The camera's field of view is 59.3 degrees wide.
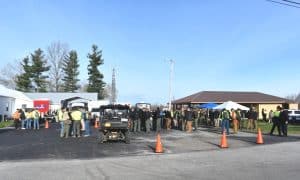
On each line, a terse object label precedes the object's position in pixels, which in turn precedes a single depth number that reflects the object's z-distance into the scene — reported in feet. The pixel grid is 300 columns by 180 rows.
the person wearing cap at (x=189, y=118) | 63.22
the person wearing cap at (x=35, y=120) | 71.82
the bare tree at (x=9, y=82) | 215.80
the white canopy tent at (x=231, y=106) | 80.53
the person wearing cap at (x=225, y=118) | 56.16
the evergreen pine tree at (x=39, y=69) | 197.76
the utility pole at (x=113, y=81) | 192.84
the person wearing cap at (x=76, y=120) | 48.10
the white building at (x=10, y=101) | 110.03
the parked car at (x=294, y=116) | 104.21
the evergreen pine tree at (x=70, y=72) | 207.68
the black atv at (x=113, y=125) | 41.24
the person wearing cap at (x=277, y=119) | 52.09
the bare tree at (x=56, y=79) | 205.90
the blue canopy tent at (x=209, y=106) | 100.28
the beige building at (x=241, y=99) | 134.18
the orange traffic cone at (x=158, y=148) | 35.05
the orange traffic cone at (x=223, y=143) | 39.18
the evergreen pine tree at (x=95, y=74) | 210.25
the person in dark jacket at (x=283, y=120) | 51.34
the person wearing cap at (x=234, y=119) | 58.45
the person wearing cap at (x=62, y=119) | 49.61
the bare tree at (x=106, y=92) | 236.51
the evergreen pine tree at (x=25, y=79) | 197.58
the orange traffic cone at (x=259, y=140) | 42.86
